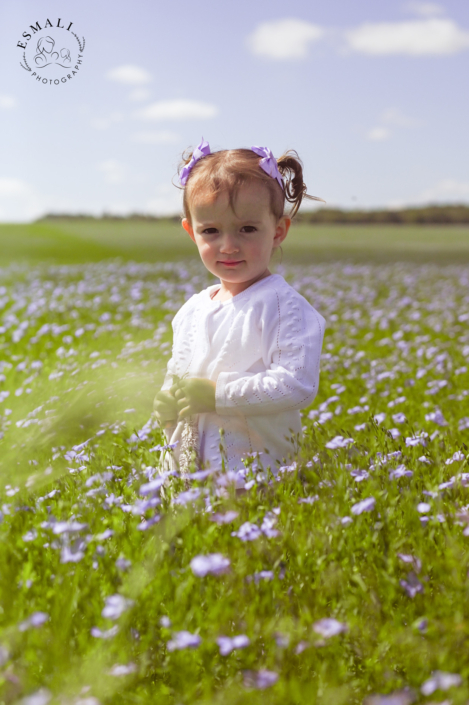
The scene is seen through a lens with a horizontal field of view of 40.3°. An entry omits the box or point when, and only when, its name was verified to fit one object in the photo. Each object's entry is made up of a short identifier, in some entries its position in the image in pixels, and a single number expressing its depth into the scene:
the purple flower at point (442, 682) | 1.69
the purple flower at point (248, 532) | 2.23
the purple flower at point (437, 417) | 3.96
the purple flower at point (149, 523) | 2.22
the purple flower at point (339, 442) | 3.11
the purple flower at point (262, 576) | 2.14
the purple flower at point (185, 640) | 1.78
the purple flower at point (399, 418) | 4.12
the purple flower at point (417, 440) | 3.16
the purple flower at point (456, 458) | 3.07
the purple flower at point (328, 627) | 1.83
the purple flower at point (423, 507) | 2.44
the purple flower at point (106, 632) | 1.90
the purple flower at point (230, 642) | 1.82
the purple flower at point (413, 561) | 2.30
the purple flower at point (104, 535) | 2.26
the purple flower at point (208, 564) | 1.89
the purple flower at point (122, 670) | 1.89
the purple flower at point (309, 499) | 2.65
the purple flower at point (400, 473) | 2.70
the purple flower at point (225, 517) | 2.29
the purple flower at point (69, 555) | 2.09
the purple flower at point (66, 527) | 2.16
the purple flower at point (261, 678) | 1.74
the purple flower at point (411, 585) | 2.21
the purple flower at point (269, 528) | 2.23
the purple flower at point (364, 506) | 2.31
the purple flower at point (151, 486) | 2.25
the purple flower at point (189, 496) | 2.31
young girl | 2.99
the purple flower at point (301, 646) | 1.98
